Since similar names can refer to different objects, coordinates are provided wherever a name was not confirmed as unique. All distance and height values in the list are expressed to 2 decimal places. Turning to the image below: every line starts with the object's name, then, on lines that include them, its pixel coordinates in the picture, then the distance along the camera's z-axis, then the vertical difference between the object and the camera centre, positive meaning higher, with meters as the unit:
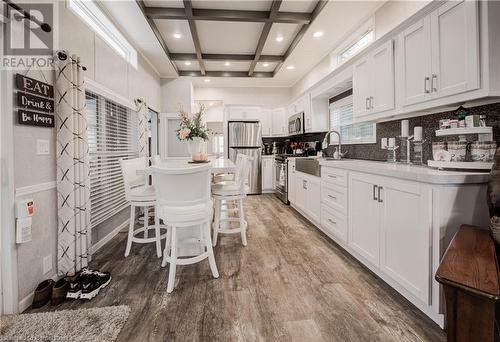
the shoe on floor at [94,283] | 1.96 -0.94
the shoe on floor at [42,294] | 1.86 -0.93
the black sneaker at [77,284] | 1.95 -0.92
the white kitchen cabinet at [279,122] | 6.52 +1.14
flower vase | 3.32 +0.22
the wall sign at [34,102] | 1.79 +0.50
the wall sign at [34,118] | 1.79 +0.38
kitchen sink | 3.57 -0.01
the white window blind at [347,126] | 3.53 +0.60
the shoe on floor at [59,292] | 1.90 -0.93
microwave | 5.24 +0.90
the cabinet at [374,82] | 2.49 +0.89
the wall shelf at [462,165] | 1.61 -0.01
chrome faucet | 3.86 +0.20
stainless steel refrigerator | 6.46 +0.58
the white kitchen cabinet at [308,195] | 3.57 -0.47
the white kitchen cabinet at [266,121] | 6.74 +1.18
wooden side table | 0.82 -0.43
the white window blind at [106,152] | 2.96 +0.21
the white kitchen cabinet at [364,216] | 2.19 -0.48
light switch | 1.98 +0.17
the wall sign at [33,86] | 1.78 +0.62
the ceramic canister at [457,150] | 1.77 +0.09
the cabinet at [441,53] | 1.66 +0.82
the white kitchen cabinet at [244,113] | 6.65 +1.39
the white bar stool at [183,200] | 2.00 -0.28
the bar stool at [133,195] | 2.73 -0.30
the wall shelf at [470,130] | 1.70 +0.22
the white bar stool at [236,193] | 2.96 -0.32
